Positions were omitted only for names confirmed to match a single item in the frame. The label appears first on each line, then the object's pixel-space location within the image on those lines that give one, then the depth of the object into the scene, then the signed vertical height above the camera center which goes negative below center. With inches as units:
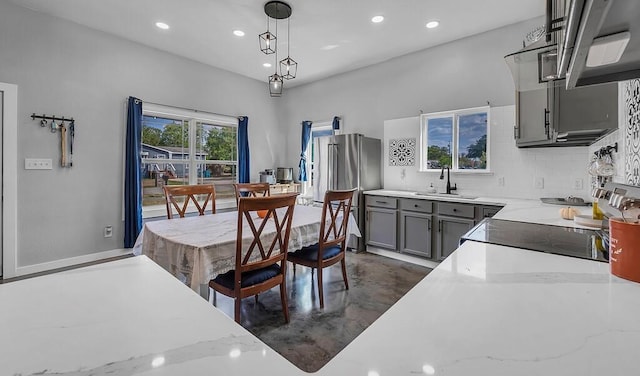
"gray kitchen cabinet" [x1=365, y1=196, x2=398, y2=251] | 154.2 -19.2
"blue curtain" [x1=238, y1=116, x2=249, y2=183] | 207.0 +27.8
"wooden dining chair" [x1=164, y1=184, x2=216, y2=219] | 114.3 -2.1
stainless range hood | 22.7 +15.0
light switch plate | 128.2 +10.4
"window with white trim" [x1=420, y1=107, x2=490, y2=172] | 146.9 +26.5
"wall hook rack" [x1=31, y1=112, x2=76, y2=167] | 132.3 +26.5
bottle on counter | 66.9 -5.5
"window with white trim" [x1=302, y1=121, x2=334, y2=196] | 218.5 +32.1
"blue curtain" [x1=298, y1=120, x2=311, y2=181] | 219.8 +31.7
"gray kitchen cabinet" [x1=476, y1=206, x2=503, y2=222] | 121.7 -9.9
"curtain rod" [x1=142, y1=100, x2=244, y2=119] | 168.3 +49.8
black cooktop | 45.7 -9.4
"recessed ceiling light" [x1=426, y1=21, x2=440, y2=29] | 134.9 +79.1
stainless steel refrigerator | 167.2 +13.6
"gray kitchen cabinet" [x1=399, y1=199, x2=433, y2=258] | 141.0 -19.9
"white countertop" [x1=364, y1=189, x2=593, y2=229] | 74.5 -6.7
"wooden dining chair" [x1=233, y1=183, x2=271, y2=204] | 142.4 -0.4
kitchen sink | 139.9 -3.5
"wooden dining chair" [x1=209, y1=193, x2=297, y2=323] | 75.0 -20.2
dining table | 69.2 -15.3
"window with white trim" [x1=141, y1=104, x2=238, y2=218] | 170.4 +22.9
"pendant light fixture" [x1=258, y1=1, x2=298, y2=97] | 117.3 +77.3
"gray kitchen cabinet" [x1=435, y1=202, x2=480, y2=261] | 128.6 -16.5
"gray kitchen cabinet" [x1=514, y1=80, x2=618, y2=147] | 72.5 +20.6
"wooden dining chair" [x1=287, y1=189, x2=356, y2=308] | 98.7 -20.8
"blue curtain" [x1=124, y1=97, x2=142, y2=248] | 154.6 +3.0
